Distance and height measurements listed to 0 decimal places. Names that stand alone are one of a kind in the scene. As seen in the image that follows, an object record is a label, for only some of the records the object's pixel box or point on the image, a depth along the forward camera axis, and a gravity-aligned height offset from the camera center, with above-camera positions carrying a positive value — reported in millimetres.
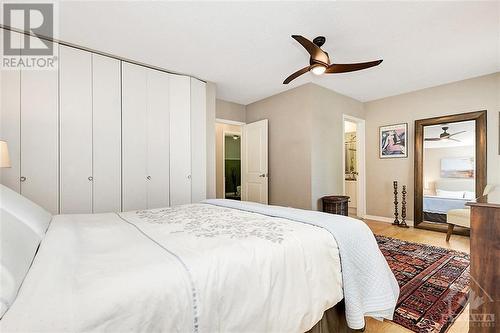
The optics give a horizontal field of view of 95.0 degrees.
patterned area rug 1661 -1092
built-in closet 2385 +390
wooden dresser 1274 -577
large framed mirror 3607 +14
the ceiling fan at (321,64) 2209 +1068
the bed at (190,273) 691 -398
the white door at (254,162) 4551 +89
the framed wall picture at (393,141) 4408 +499
